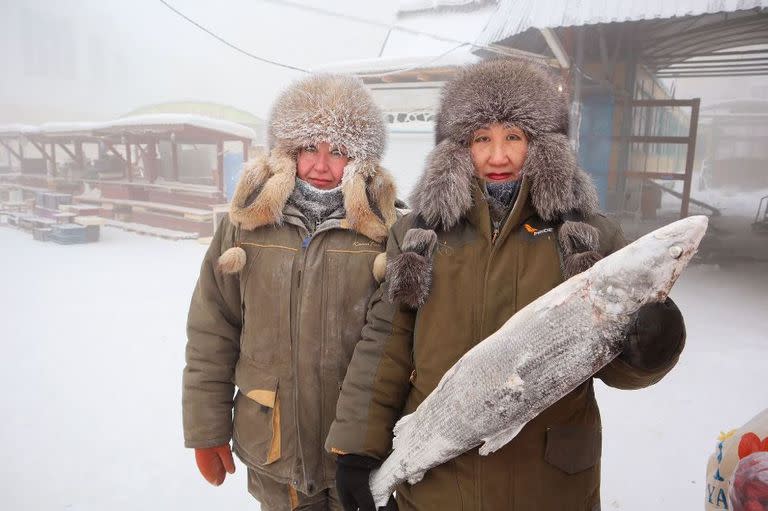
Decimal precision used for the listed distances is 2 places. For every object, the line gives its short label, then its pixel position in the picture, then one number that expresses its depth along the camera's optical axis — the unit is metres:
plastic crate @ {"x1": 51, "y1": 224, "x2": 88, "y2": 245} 7.85
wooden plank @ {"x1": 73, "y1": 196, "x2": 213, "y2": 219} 8.49
